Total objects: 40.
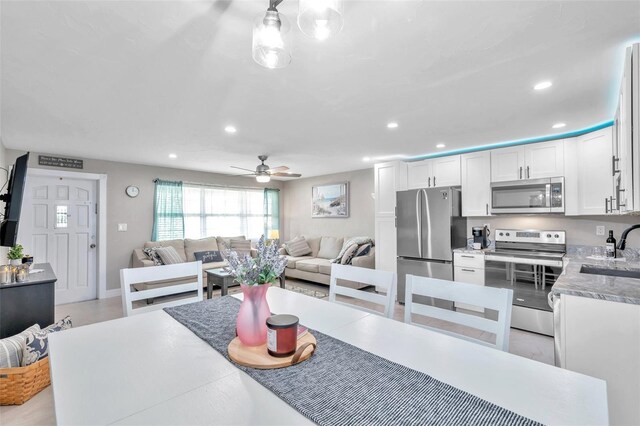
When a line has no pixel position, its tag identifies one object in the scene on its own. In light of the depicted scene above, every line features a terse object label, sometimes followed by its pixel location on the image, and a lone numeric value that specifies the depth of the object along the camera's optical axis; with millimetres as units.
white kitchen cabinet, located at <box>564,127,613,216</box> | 3047
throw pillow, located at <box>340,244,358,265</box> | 5070
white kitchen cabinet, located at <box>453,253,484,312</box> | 3764
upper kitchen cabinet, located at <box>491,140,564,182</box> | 3459
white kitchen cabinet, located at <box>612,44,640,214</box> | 1589
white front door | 4414
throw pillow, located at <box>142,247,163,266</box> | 4834
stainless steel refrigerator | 4074
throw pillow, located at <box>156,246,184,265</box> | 4910
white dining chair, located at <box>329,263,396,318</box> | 1763
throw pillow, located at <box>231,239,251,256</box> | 6102
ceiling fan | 4414
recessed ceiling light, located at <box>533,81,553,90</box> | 2154
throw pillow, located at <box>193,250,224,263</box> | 5469
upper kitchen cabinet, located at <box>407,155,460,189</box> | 4258
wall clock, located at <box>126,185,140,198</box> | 5219
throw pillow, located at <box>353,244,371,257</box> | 5211
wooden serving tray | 1068
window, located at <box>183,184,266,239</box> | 6074
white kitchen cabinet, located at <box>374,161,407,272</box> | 4762
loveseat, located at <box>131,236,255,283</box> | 5055
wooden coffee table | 4008
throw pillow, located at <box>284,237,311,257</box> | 6477
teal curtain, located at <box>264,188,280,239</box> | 7289
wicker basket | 2091
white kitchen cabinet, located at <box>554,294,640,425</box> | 1584
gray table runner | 792
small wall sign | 4430
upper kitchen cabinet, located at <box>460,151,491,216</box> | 3945
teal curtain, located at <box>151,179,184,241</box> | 5543
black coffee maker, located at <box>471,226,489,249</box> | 4051
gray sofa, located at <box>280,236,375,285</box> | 5173
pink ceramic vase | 1194
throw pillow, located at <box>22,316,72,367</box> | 2240
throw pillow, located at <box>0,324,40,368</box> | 2166
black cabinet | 2488
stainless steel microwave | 3426
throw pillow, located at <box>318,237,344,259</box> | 6160
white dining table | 817
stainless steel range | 3286
